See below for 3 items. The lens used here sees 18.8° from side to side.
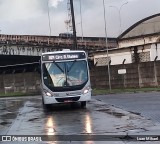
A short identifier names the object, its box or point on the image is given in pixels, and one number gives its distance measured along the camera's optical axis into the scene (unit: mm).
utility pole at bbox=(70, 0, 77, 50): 51469
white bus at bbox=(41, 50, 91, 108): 24391
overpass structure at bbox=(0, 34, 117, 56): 64438
